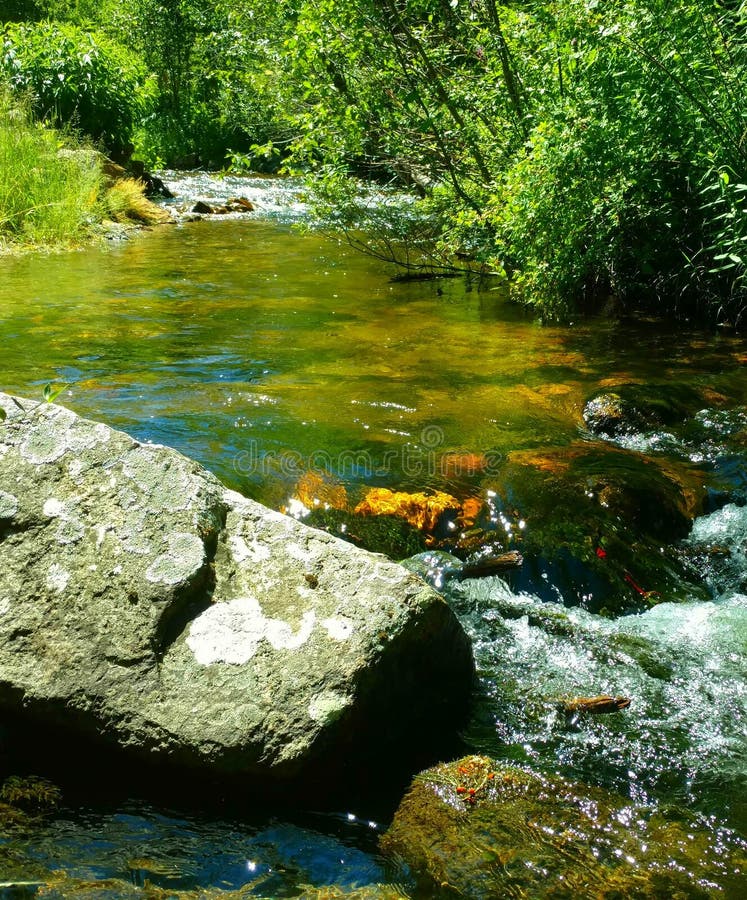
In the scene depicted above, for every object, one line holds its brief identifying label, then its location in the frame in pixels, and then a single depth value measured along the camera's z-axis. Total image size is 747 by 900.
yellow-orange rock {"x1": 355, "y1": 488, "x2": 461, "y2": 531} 4.50
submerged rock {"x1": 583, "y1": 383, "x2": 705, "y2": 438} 5.56
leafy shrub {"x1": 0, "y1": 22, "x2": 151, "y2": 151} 15.21
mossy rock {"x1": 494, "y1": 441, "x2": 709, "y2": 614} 4.08
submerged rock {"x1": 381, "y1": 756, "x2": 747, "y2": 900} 2.30
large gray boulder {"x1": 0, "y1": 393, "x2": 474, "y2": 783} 2.59
